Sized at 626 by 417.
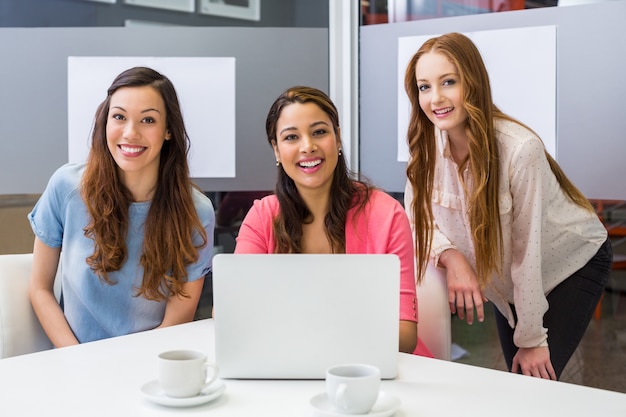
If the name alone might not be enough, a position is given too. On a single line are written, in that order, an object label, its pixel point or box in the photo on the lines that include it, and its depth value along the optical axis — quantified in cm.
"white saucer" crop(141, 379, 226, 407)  125
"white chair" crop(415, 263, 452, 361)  197
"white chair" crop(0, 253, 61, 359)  198
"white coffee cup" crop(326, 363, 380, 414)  116
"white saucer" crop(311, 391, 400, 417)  118
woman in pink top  199
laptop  136
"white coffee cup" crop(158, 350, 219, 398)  126
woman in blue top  210
